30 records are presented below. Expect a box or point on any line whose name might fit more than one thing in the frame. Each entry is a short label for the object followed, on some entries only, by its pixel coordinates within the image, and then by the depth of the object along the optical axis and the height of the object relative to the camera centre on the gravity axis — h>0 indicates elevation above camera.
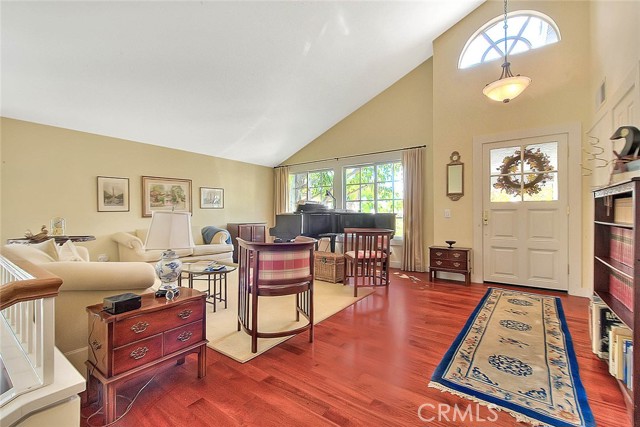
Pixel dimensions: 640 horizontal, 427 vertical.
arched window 3.98 +2.66
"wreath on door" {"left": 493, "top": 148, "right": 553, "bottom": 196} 3.93 +0.59
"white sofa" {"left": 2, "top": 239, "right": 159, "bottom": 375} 1.75 -0.49
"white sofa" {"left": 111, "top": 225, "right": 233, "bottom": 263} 4.69 -0.67
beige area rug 2.31 -1.12
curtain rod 5.39 +1.28
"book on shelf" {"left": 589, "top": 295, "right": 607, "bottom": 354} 2.07 -0.85
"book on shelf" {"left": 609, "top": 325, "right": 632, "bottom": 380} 1.70 -0.87
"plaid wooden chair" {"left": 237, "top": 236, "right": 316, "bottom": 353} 2.20 -0.50
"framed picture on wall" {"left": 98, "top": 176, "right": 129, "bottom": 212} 4.75 +0.34
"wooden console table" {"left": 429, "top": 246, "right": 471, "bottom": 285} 4.21 -0.76
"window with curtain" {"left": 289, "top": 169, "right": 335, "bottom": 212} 6.73 +0.69
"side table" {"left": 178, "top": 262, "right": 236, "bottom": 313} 2.97 -0.64
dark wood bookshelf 1.37 -0.36
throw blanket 5.89 -0.43
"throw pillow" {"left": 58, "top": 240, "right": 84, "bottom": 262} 2.57 -0.39
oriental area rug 1.57 -1.11
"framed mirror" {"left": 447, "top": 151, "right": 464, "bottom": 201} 4.44 +0.57
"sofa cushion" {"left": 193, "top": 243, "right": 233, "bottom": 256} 5.31 -0.72
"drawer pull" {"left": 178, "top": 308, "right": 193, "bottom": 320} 1.77 -0.65
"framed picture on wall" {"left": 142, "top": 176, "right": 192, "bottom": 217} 5.30 +0.39
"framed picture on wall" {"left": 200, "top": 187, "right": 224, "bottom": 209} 6.21 +0.35
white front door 3.83 +0.00
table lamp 1.88 -0.19
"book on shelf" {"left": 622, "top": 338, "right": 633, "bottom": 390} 1.59 -0.88
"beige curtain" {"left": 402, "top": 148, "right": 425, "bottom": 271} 5.20 +0.06
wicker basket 4.38 -0.88
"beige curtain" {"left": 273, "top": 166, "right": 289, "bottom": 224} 7.42 +0.64
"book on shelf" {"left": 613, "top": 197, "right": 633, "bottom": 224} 1.80 +0.01
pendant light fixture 3.15 +1.47
